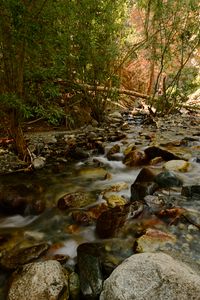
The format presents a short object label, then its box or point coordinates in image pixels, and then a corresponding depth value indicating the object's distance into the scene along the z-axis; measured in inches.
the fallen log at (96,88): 392.0
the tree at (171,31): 387.5
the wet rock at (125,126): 418.4
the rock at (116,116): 484.4
